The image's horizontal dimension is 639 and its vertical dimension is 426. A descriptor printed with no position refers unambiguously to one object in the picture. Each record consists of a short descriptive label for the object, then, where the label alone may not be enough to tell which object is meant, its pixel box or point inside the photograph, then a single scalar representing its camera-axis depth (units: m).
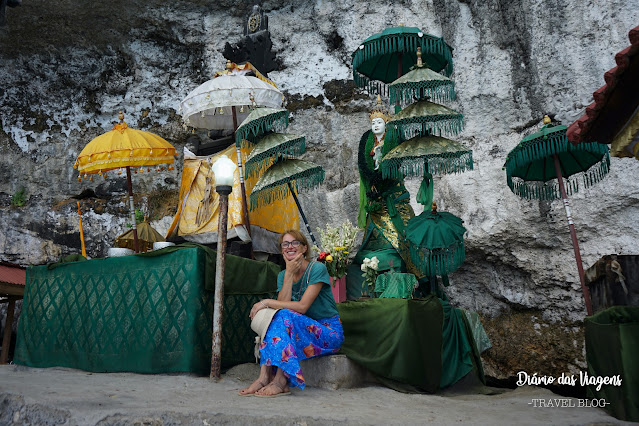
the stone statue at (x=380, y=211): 6.32
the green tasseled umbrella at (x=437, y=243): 5.70
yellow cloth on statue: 6.80
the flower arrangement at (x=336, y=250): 6.34
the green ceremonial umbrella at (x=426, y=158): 5.85
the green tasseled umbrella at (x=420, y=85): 6.05
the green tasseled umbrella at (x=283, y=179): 6.28
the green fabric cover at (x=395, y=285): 5.89
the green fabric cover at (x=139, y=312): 4.84
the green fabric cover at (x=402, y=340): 5.13
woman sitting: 4.01
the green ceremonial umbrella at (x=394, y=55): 6.82
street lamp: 4.58
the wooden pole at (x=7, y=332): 8.39
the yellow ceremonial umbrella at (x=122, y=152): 6.46
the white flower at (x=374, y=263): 6.20
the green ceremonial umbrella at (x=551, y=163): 5.85
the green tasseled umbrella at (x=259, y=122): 6.28
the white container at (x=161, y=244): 5.98
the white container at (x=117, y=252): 6.29
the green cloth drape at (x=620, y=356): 3.56
